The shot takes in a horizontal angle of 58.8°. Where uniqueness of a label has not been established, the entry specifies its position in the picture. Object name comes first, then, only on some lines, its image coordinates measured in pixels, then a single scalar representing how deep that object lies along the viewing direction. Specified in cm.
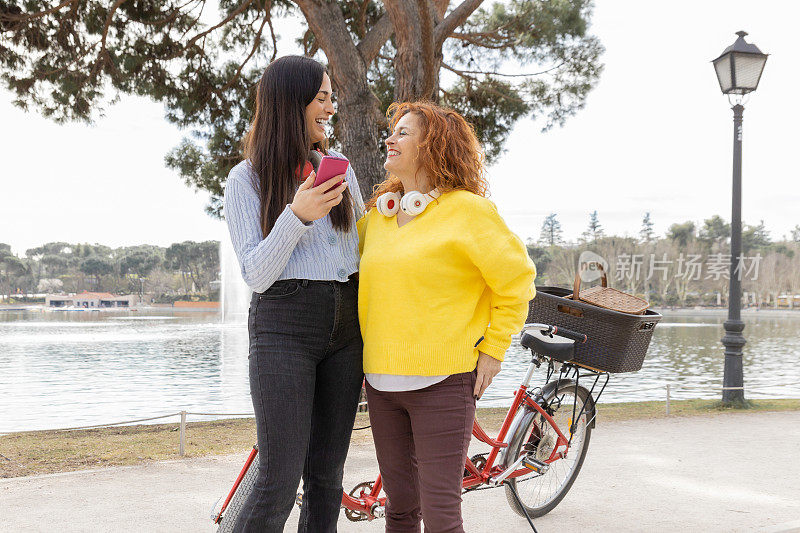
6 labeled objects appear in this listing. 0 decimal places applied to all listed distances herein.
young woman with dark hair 195
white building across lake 8431
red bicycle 310
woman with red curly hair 206
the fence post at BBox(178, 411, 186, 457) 518
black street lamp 792
